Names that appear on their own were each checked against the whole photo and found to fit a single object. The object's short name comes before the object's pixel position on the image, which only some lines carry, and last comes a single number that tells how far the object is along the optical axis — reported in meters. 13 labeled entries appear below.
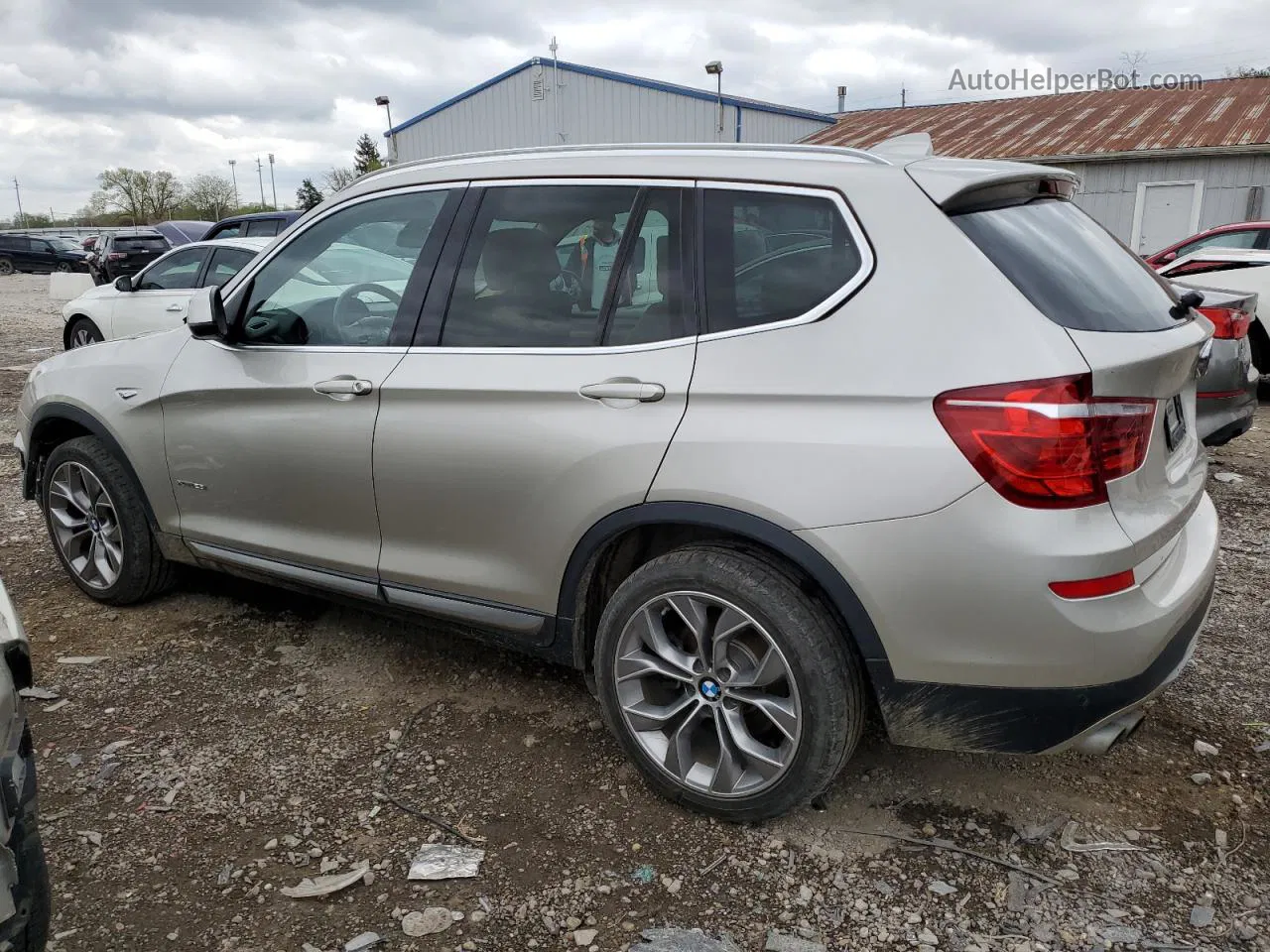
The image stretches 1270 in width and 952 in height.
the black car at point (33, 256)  36.44
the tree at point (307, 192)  73.25
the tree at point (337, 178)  62.82
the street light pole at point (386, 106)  31.08
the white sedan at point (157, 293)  9.91
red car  11.05
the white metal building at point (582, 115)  26.20
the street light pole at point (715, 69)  25.75
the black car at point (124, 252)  23.09
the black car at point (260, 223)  13.02
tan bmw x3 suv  2.22
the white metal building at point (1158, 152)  17.34
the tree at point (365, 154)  77.06
